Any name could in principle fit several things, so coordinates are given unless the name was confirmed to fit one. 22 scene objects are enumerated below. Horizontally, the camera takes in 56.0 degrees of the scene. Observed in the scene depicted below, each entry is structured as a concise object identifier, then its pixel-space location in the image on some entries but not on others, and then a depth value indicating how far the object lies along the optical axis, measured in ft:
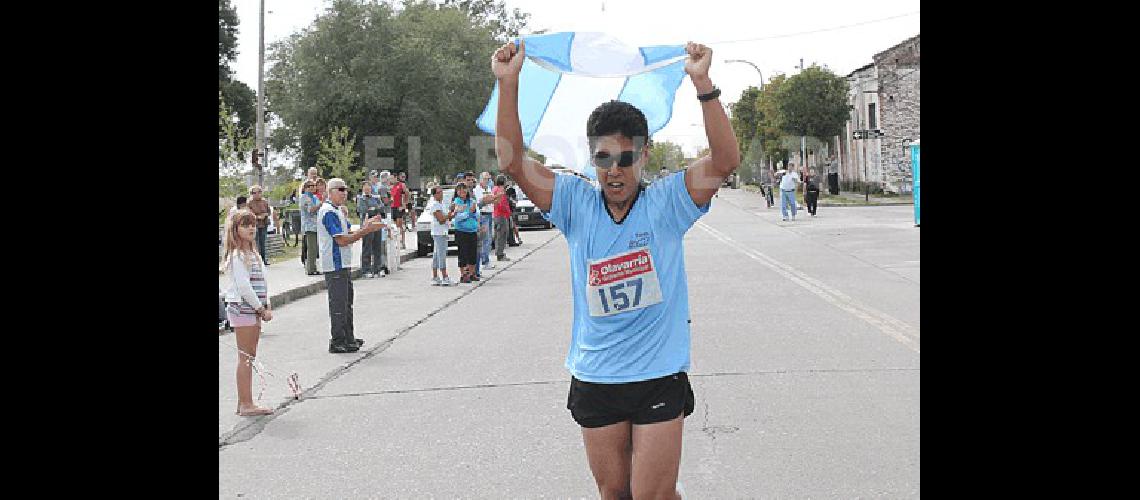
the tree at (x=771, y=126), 179.65
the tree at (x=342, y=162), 110.63
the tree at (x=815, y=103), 168.45
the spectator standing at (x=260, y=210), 57.52
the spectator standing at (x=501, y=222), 70.69
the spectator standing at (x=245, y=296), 24.62
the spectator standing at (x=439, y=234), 54.80
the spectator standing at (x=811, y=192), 115.24
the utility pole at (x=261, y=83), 92.27
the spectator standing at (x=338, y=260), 32.86
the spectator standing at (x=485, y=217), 59.30
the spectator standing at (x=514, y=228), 86.84
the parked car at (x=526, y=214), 109.70
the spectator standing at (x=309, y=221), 56.39
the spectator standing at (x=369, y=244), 61.62
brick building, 165.99
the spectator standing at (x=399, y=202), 78.59
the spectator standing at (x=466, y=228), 54.44
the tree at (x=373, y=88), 154.40
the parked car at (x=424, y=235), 78.18
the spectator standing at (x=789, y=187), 109.19
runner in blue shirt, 11.66
